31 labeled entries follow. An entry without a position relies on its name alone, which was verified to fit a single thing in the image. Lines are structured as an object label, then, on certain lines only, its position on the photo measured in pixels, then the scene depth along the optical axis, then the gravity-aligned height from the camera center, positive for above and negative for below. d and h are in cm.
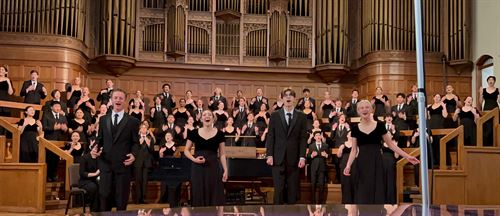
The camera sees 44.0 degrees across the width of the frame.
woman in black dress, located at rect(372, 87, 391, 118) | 1020 +38
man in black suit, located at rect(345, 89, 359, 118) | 1044 +34
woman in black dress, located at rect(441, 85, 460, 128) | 902 +39
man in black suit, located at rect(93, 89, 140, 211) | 505 -26
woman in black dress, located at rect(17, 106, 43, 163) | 823 -20
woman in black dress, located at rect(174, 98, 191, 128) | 1007 +16
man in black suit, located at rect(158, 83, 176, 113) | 1080 +47
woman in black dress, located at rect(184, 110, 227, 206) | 557 -35
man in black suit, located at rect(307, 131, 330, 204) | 866 -52
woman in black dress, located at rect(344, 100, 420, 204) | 527 -27
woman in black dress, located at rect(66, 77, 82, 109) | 1022 +51
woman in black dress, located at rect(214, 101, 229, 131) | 1017 +15
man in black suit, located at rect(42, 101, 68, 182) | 881 +1
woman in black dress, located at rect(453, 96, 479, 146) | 839 +9
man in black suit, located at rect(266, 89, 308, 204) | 593 -20
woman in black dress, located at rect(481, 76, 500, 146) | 849 +44
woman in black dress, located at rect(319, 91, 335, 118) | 1077 +36
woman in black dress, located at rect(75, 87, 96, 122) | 968 +30
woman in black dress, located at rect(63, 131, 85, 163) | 825 -31
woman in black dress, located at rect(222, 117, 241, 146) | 972 -11
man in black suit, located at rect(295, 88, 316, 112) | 1075 +46
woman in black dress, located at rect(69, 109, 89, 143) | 911 +0
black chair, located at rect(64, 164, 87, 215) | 669 -58
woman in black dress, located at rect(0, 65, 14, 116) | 923 +55
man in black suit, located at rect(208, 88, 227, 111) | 1071 +45
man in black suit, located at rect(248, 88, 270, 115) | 1091 +41
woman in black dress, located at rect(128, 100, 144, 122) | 986 +23
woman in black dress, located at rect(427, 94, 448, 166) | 873 +20
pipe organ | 1193 +189
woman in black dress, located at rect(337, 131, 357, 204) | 771 -66
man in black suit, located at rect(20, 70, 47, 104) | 977 +53
